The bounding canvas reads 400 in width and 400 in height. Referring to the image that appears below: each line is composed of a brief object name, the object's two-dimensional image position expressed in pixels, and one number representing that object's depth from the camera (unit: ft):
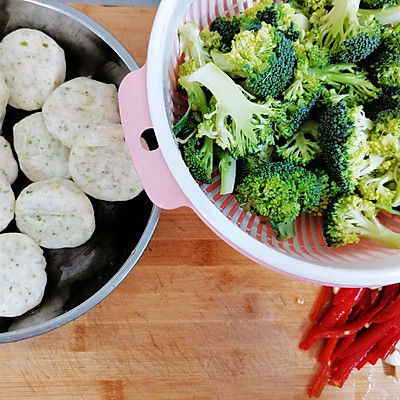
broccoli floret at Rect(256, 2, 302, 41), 1.34
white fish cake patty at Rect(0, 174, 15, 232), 1.55
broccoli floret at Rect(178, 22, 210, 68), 1.38
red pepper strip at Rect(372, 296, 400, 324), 1.67
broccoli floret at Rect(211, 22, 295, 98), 1.30
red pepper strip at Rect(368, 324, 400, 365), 1.68
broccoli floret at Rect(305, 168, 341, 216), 1.40
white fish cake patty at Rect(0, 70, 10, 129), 1.55
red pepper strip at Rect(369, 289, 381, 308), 1.71
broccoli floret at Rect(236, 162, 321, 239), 1.34
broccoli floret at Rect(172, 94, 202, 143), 1.38
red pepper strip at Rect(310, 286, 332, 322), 1.71
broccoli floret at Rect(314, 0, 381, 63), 1.35
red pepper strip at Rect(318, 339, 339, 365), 1.68
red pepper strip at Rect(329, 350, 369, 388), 1.67
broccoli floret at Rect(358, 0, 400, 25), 1.39
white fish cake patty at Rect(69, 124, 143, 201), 1.53
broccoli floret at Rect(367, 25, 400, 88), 1.37
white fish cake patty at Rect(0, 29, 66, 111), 1.57
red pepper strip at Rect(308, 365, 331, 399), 1.69
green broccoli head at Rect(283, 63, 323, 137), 1.35
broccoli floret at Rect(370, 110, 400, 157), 1.34
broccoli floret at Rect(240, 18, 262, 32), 1.37
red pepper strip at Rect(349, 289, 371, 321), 1.71
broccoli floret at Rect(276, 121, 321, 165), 1.39
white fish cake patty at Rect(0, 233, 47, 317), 1.50
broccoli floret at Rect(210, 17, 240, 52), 1.40
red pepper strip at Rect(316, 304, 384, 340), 1.67
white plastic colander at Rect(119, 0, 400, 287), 1.29
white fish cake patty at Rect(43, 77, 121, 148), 1.55
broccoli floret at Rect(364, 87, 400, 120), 1.39
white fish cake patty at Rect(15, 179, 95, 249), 1.55
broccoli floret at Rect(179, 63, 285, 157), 1.32
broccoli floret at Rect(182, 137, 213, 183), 1.35
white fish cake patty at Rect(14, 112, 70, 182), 1.58
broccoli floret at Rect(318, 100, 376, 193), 1.34
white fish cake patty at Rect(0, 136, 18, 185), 1.59
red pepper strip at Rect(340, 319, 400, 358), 1.68
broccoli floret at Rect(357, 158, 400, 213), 1.39
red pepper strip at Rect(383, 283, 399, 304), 1.70
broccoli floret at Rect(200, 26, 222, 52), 1.39
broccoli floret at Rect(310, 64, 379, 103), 1.39
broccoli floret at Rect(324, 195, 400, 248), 1.39
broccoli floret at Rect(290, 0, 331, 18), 1.42
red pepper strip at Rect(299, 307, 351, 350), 1.68
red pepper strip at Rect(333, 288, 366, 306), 1.67
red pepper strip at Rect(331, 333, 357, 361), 1.69
